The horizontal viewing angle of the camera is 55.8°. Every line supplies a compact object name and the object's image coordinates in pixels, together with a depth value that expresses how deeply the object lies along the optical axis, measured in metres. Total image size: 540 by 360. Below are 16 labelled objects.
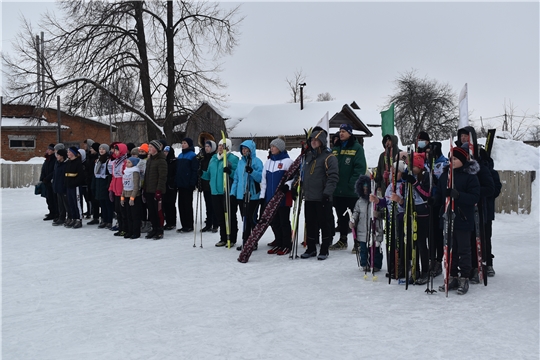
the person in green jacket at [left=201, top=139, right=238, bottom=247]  9.48
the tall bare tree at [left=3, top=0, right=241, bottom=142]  24.66
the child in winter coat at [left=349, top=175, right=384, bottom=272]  7.13
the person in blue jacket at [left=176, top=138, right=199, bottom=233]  11.02
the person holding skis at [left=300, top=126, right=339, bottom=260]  7.75
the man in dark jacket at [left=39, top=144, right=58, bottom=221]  13.45
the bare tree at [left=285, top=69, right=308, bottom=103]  68.88
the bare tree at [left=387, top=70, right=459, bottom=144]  48.03
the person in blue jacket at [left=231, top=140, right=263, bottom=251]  8.88
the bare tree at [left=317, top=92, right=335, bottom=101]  89.12
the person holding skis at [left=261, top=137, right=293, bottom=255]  8.48
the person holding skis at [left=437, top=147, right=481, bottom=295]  5.95
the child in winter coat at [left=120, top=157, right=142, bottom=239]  10.31
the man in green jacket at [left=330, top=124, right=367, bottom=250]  8.57
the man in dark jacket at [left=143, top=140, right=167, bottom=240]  10.25
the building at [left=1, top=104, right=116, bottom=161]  35.00
